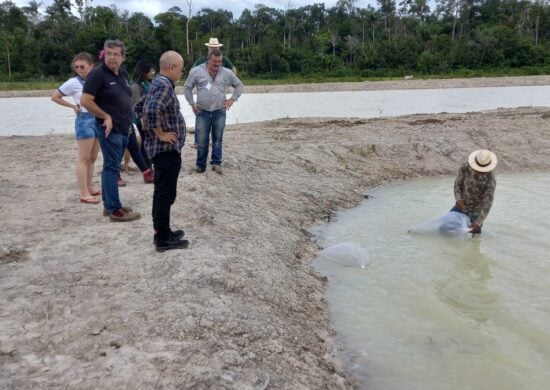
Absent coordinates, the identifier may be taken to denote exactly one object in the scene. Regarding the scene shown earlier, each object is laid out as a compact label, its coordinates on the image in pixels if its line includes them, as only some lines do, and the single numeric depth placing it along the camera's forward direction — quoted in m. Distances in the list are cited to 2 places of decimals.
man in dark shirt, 4.50
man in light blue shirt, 6.47
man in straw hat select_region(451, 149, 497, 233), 5.76
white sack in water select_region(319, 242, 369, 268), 5.32
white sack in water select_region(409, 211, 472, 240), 5.93
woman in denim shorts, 5.29
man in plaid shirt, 3.87
